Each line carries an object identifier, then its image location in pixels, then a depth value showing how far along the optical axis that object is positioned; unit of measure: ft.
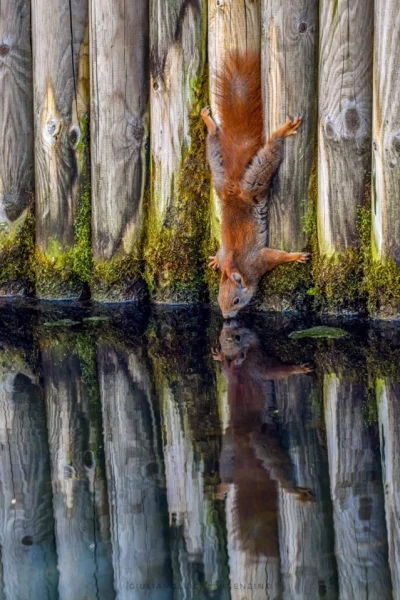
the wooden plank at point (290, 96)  42.86
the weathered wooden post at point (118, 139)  46.80
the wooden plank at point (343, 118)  41.70
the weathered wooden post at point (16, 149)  50.39
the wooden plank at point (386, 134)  40.02
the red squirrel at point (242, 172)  44.65
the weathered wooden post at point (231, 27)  44.11
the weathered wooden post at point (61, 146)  48.65
